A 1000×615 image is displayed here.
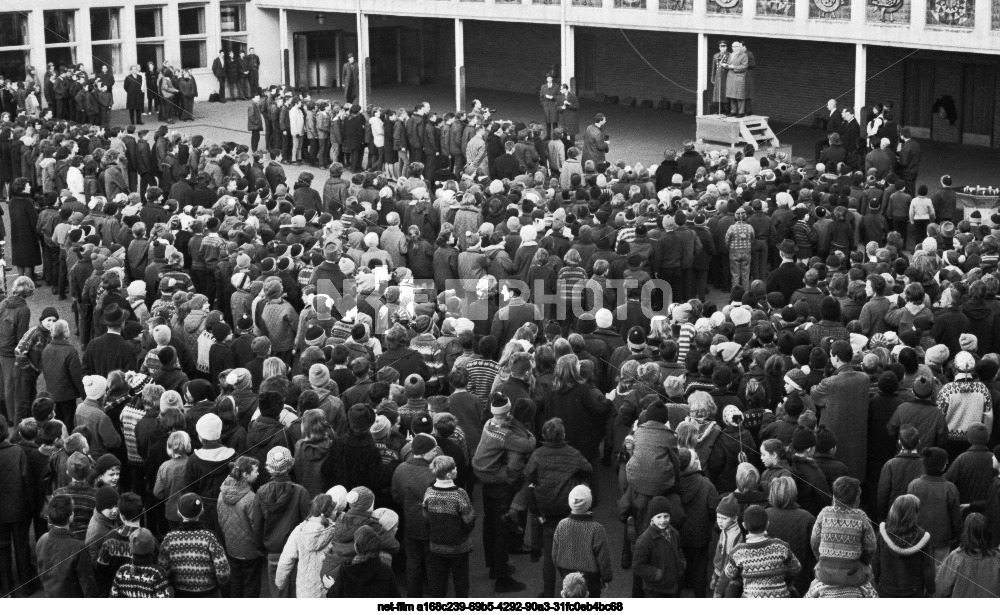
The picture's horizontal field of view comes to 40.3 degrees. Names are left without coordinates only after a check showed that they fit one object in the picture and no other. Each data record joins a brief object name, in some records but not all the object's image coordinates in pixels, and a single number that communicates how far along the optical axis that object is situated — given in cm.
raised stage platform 2523
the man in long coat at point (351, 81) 3316
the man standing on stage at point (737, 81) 2514
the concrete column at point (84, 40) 3556
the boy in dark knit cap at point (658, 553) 897
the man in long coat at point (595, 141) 2367
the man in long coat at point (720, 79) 2558
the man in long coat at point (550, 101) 2750
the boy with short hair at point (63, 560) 888
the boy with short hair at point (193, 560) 842
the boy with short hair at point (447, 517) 920
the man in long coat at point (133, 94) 3275
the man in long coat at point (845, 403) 1088
